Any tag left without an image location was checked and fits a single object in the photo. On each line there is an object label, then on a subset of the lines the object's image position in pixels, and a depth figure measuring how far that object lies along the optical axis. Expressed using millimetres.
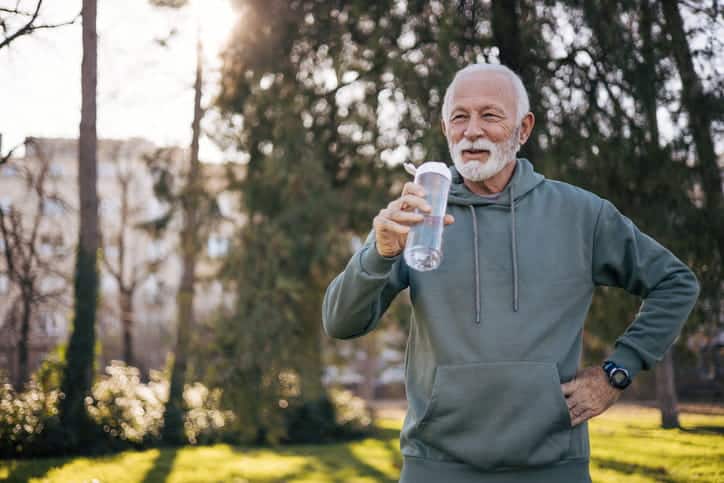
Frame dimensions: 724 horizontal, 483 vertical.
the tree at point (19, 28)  5234
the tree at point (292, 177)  8289
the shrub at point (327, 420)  13125
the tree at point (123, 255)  22188
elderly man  1941
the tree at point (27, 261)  6836
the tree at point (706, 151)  6371
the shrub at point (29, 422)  8688
